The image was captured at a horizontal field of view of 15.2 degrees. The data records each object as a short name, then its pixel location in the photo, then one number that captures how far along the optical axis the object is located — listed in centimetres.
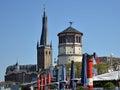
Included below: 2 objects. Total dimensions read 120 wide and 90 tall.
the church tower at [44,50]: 16100
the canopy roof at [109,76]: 3797
